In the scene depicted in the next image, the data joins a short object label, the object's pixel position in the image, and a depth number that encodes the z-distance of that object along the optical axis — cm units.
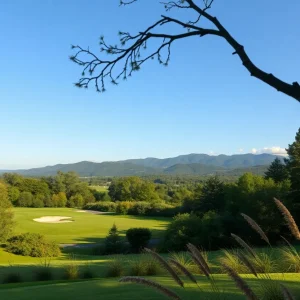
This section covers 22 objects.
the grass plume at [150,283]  246
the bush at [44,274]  1030
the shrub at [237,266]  817
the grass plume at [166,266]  288
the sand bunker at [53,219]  4957
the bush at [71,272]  1009
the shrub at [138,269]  946
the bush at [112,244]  2805
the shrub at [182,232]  2634
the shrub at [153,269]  953
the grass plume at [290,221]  313
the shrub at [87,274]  1012
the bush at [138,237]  2992
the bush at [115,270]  1002
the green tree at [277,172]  3928
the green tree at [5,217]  3044
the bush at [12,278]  1040
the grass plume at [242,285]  216
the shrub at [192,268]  889
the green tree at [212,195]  4316
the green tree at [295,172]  3045
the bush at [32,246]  2663
